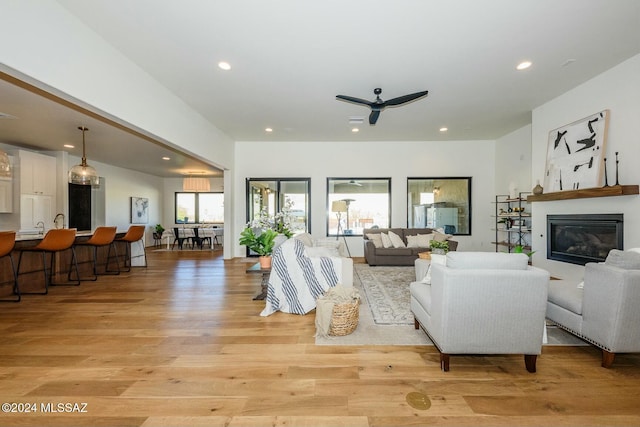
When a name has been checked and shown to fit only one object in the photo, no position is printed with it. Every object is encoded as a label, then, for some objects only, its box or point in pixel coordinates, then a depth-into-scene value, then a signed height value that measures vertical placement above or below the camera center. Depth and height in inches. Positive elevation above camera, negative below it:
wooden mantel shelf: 136.5 +11.7
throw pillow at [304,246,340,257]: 135.1 -19.5
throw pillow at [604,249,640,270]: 77.9 -13.3
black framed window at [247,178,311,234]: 289.4 +19.1
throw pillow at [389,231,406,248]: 242.2 -24.6
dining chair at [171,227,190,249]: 376.4 -32.1
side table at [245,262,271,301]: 145.5 -39.3
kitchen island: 155.6 -34.7
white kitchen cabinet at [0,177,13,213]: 228.7 +14.5
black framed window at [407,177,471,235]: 288.5 +9.9
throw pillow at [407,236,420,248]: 241.8 -25.4
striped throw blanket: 129.1 -32.0
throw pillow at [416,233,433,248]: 238.6 -22.9
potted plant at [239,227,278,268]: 143.3 -15.8
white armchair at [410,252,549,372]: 75.7 -25.8
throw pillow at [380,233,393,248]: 241.3 -25.4
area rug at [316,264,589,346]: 100.0 -46.1
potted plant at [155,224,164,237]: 394.6 -25.1
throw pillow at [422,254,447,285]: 105.4 -18.2
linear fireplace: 148.6 -13.6
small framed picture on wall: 376.2 +3.5
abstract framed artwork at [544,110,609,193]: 152.5 +36.2
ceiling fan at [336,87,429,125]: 145.7 +61.2
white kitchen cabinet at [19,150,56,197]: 238.7 +35.5
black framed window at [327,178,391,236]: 291.0 +9.8
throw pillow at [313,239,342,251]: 197.8 -22.6
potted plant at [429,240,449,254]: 180.7 -22.7
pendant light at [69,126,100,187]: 183.6 +25.6
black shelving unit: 226.0 -7.2
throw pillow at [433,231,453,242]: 242.5 -20.9
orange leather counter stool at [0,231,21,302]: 138.2 -17.5
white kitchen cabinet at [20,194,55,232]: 239.1 +1.1
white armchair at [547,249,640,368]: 76.2 -27.2
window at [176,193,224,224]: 451.2 +7.9
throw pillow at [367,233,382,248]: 240.4 -23.1
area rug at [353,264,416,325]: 121.9 -45.7
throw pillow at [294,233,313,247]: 175.9 -16.7
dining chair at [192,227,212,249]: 375.6 -33.5
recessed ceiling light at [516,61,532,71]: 136.3 +75.1
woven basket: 103.1 -40.1
